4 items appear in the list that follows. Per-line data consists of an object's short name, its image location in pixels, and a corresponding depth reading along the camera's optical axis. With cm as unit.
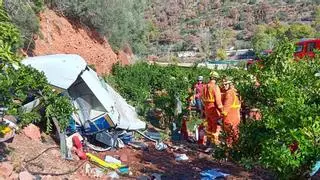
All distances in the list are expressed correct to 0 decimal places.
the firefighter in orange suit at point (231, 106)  619
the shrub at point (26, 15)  1015
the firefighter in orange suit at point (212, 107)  653
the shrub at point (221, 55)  3839
